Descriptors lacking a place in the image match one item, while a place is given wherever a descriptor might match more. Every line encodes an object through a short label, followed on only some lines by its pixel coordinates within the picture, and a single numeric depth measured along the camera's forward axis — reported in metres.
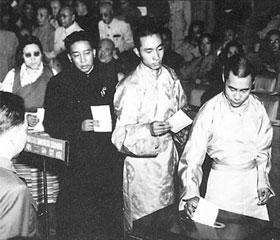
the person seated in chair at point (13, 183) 1.78
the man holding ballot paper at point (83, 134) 3.40
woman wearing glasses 3.92
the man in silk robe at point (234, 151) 2.67
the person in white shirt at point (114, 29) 6.61
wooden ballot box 2.17
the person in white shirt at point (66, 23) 5.88
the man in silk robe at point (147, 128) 3.03
